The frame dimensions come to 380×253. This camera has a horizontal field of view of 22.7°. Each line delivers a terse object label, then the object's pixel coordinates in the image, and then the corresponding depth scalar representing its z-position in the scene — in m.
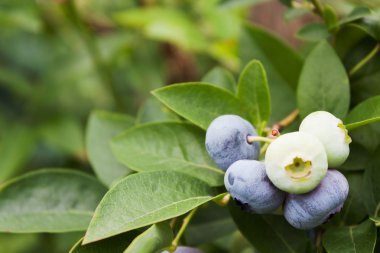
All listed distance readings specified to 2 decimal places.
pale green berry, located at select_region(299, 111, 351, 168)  0.21
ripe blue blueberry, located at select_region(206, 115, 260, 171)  0.22
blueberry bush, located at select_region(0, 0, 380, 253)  0.21
